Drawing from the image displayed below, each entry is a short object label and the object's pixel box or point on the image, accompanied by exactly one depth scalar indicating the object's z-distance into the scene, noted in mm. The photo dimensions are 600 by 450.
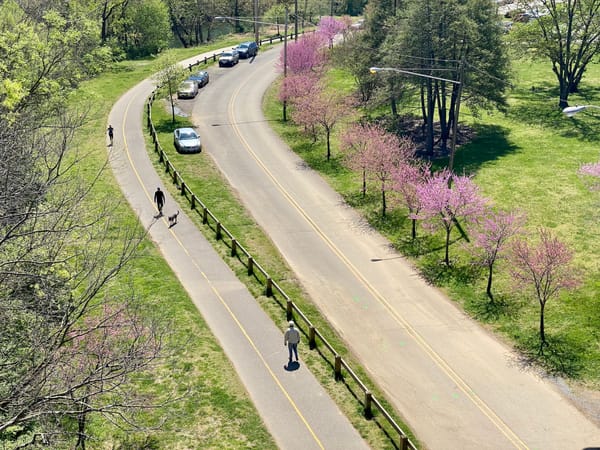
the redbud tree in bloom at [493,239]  30672
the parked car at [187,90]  60750
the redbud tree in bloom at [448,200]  33781
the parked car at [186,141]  47625
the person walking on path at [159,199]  37312
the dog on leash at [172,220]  36569
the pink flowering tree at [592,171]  36719
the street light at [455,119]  32062
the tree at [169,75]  55438
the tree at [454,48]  45000
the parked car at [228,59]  73375
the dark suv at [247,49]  77750
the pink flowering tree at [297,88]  54812
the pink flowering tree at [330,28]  80375
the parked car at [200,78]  64500
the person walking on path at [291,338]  23594
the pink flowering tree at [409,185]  36719
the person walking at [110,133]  49781
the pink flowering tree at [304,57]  63250
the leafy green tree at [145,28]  83250
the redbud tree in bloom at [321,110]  48344
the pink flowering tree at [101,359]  15180
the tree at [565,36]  55062
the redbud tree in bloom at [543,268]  27234
